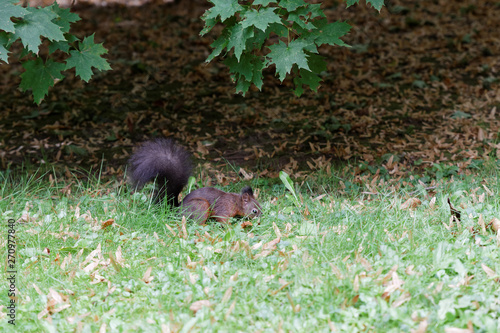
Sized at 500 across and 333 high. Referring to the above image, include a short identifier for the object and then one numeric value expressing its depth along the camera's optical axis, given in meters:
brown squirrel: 6.94
